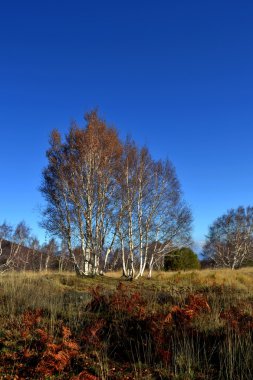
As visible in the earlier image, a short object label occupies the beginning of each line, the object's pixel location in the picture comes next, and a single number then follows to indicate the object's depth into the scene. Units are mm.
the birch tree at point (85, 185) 18469
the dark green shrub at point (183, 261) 29422
